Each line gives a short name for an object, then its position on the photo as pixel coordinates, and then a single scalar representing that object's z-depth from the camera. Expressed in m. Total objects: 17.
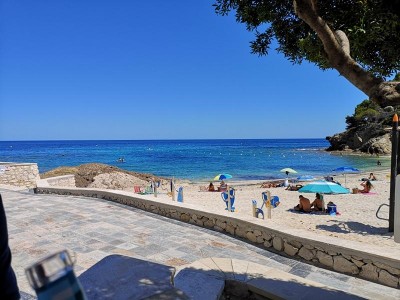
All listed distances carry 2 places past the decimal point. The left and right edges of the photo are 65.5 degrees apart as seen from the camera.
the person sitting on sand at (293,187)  23.00
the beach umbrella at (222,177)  23.22
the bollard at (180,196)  15.86
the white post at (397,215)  3.96
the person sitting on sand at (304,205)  14.62
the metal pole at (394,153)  7.75
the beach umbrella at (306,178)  23.95
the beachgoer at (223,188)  24.39
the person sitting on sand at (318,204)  14.35
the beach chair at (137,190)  21.54
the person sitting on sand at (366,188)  20.38
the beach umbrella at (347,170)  22.06
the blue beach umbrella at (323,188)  13.27
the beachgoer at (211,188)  25.08
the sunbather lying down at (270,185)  26.62
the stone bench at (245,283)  3.65
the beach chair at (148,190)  21.48
